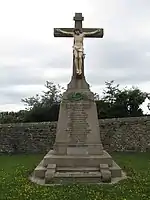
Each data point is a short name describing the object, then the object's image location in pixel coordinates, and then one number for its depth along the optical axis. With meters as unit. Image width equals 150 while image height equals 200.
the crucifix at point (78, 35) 6.32
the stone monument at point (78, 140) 5.01
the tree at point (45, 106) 13.15
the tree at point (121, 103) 12.97
